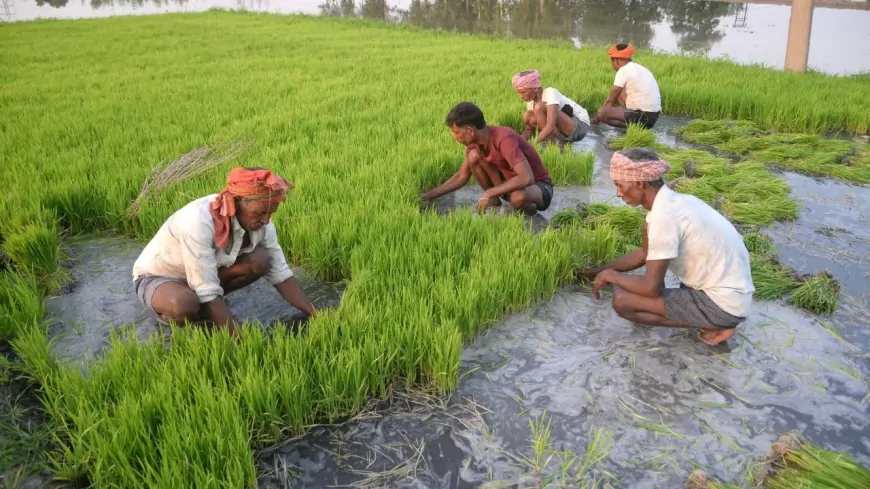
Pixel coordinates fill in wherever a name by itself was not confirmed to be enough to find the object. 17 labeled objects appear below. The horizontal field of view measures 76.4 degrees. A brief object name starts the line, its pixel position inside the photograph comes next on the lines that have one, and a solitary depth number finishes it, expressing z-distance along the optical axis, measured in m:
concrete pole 8.66
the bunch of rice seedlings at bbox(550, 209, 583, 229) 3.84
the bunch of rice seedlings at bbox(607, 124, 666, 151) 5.59
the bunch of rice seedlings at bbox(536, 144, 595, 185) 4.65
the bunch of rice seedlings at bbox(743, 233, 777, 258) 3.34
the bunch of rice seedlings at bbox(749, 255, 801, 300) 2.94
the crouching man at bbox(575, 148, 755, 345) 2.29
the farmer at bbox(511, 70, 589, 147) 4.71
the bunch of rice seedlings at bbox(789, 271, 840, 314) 2.78
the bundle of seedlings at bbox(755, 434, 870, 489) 1.60
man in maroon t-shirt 3.42
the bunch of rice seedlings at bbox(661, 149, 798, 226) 3.93
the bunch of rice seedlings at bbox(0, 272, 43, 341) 2.54
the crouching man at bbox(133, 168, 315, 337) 2.29
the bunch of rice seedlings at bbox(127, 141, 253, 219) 3.85
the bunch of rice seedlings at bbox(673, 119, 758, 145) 5.82
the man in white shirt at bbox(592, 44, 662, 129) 5.90
